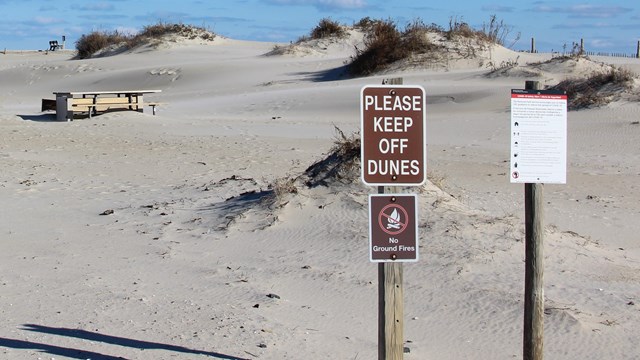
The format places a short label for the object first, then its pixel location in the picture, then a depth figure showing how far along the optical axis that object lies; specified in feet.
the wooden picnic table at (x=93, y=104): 79.05
